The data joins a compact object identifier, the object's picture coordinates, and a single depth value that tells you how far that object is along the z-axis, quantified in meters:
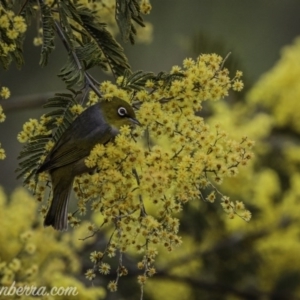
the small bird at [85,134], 4.48
